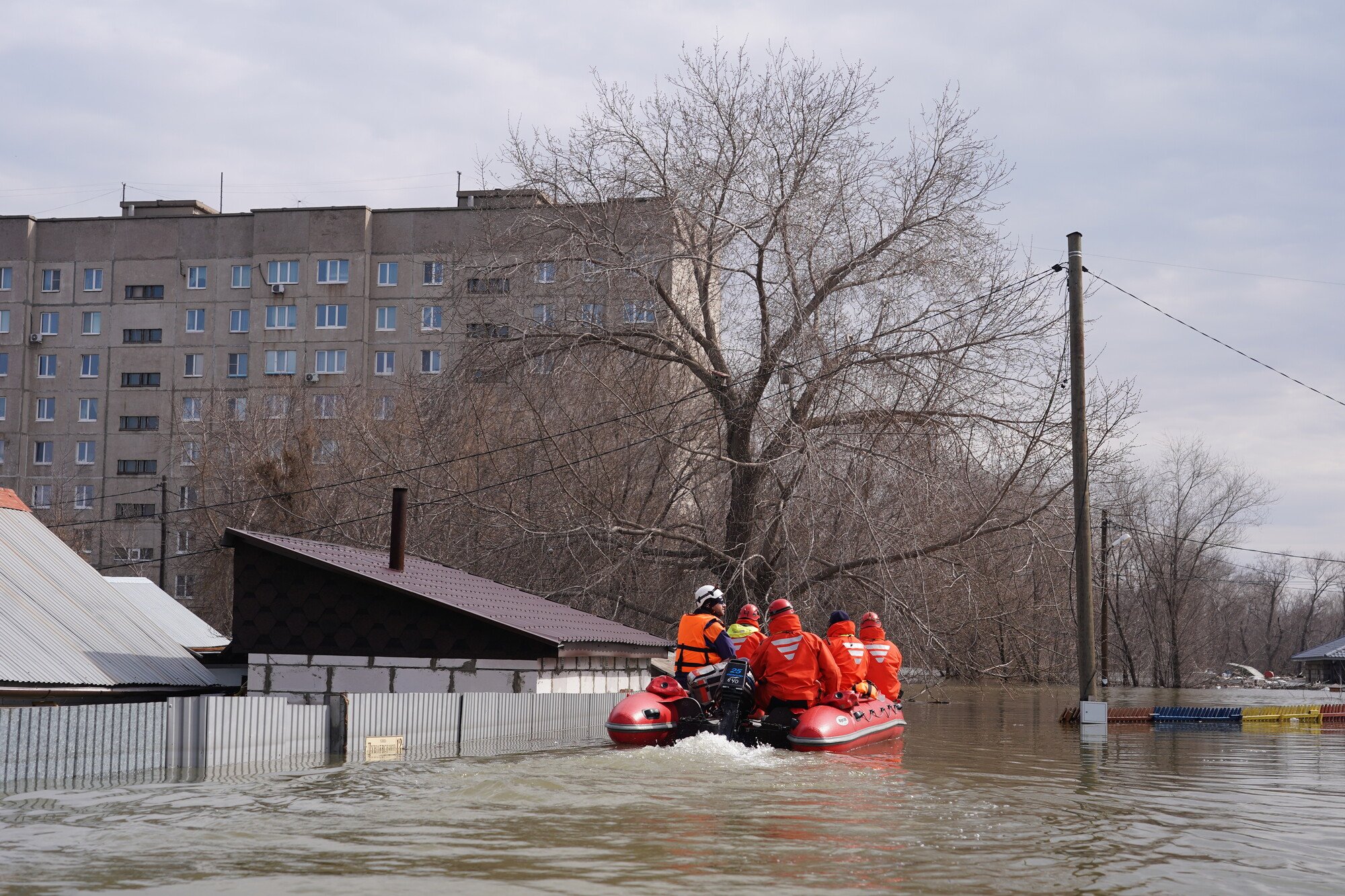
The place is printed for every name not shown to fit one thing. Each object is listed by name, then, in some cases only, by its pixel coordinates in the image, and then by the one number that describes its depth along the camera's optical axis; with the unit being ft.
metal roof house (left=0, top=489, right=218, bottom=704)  52.95
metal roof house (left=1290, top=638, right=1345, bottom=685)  231.50
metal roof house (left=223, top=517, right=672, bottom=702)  65.77
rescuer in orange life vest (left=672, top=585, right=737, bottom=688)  60.44
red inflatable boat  56.24
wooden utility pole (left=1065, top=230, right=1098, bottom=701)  69.26
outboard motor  56.13
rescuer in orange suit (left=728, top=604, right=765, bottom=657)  59.98
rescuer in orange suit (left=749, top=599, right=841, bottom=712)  58.65
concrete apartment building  220.02
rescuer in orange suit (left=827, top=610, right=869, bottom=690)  65.31
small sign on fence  50.52
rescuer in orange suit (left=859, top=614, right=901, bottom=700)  72.33
